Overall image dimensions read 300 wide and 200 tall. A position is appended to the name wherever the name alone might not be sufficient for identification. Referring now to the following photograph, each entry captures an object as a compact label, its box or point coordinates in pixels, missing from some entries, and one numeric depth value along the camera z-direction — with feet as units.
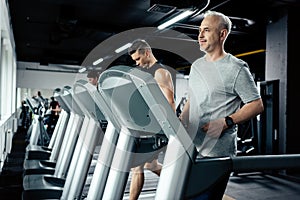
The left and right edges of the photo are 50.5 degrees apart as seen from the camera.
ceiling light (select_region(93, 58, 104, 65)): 42.87
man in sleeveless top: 8.04
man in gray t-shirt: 5.26
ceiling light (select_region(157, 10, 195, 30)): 17.57
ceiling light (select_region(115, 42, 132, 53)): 30.57
